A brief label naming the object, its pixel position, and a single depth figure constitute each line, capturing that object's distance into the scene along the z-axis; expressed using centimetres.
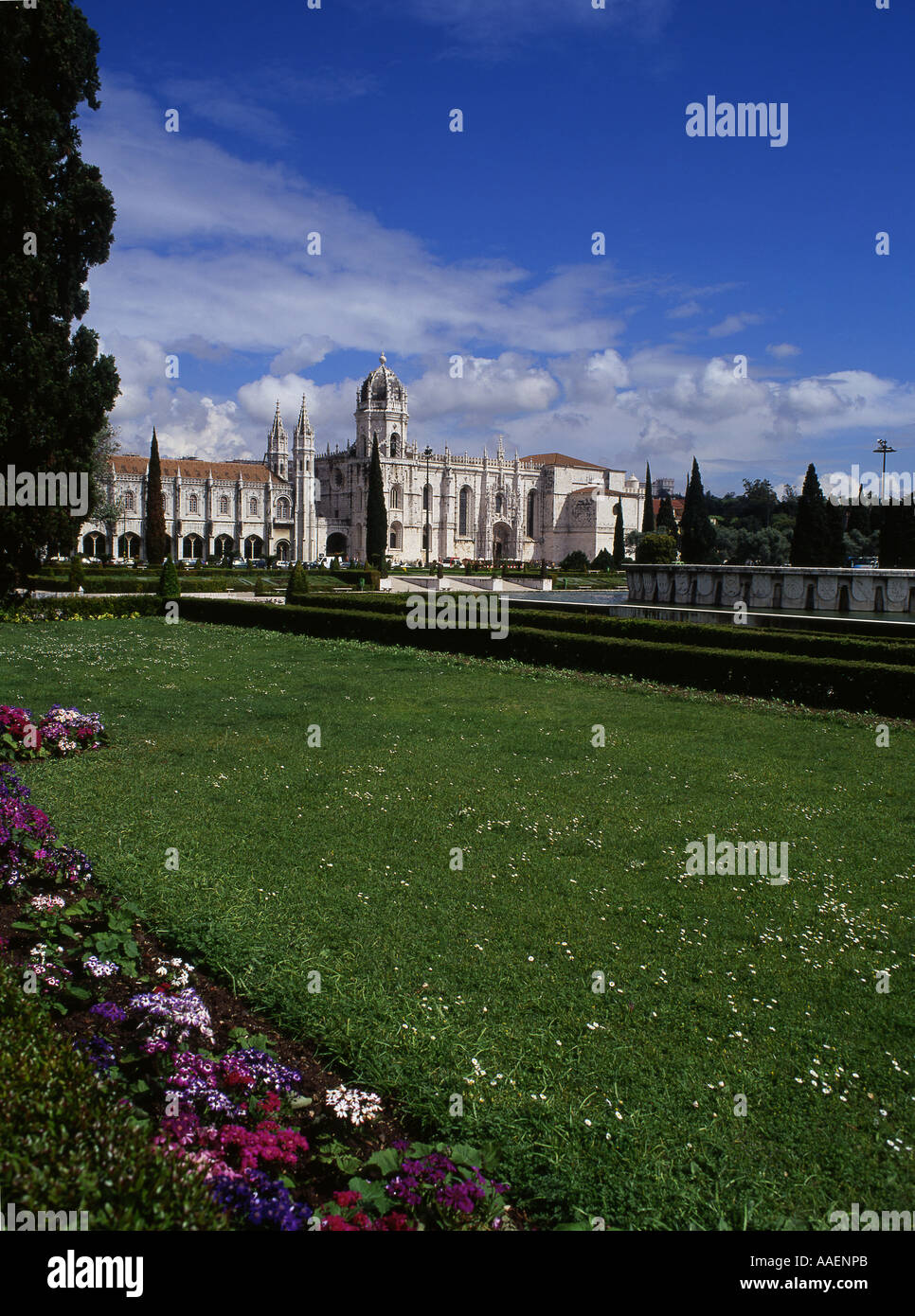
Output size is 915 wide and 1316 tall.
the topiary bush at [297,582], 2892
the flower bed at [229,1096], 269
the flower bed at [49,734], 830
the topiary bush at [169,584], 2603
